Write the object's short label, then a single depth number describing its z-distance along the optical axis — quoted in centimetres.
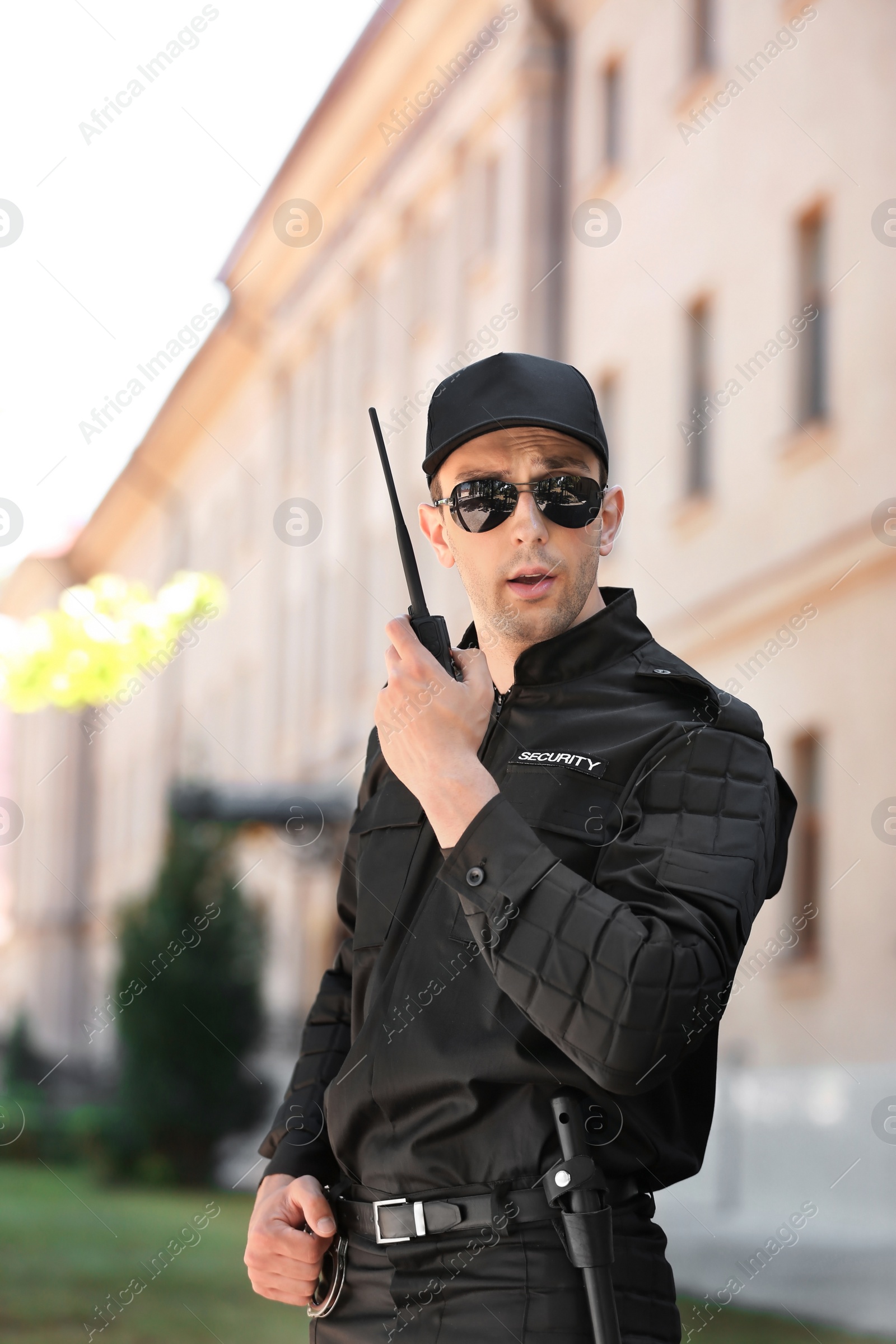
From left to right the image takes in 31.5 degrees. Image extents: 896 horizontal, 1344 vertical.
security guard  201
